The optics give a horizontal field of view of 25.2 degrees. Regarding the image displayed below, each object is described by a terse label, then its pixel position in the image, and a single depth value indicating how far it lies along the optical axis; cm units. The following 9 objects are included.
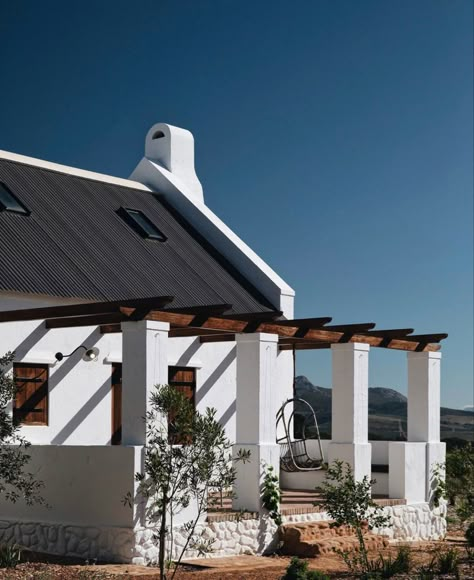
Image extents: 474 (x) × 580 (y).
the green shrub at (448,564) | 1535
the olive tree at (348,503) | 1511
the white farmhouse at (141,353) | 1620
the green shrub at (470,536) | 1886
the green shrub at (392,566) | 1478
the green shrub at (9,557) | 1488
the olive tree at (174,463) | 1421
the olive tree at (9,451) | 1483
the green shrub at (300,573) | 1280
